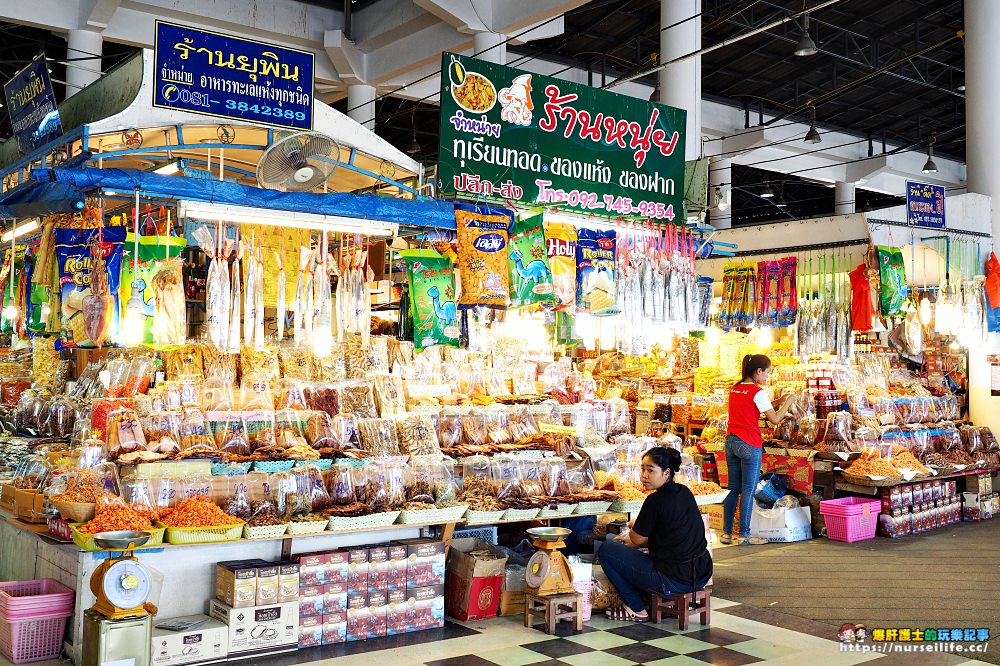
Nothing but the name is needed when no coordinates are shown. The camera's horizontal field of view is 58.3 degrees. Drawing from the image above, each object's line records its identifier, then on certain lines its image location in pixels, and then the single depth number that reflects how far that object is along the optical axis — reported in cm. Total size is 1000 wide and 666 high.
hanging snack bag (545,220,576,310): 653
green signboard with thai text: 622
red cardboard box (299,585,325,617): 507
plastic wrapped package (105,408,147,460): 546
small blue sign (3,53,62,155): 564
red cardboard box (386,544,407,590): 538
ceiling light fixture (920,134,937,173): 1894
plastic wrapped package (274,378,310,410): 646
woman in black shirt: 547
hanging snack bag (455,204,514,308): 611
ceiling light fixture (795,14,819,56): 1158
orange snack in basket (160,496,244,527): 487
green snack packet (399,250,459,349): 617
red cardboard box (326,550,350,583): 518
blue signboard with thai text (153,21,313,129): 532
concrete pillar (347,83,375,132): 1516
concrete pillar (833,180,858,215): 2184
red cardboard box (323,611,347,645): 514
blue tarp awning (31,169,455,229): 485
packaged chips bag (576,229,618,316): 665
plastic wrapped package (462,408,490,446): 676
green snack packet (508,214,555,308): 630
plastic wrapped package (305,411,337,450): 604
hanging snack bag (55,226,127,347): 545
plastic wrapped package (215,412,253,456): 580
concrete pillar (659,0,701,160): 1166
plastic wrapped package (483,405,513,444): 688
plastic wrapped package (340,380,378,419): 659
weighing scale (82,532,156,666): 423
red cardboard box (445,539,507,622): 558
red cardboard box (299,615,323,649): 506
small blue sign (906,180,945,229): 932
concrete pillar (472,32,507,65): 1250
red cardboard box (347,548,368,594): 527
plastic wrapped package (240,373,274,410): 626
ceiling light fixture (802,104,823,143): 1697
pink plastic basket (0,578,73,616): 465
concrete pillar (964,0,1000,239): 1072
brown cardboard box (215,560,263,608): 481
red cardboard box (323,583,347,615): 516
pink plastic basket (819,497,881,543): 838
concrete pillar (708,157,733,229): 1938
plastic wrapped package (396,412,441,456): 634
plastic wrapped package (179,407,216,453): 569
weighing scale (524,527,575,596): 542
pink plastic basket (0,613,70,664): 466
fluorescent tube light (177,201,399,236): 502
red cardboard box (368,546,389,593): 533
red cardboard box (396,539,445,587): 546
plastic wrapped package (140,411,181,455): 555
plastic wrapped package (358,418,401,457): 627
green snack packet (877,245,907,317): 880
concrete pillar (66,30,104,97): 1237
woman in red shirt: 777
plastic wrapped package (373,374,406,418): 673
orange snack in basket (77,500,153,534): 465
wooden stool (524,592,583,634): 537
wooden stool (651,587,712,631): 548
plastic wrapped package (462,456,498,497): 613
